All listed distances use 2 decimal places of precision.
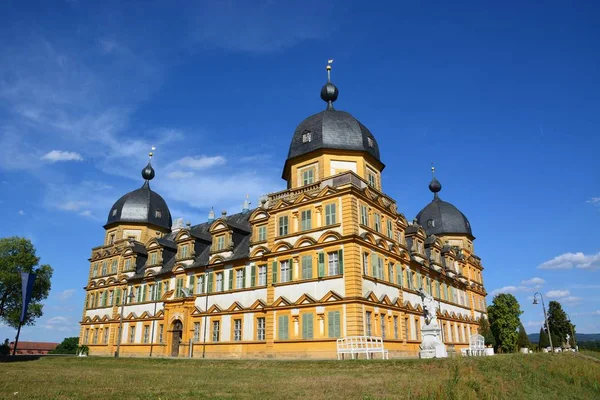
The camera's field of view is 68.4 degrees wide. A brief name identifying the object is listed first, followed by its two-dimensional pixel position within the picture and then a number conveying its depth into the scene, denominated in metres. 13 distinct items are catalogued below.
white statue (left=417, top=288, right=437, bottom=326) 22.77
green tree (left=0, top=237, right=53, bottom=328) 43.34
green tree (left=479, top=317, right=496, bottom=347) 44.91
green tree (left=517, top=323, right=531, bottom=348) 47.06
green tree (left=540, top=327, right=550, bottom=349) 52.64
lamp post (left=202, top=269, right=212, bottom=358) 33.19
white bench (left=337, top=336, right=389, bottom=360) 22.98
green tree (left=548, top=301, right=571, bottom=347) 65.25
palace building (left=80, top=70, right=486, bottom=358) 26.61
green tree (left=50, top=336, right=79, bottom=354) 62.81
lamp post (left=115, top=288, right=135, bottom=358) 41.36
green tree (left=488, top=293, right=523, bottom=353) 47.28
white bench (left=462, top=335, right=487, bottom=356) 31.17
